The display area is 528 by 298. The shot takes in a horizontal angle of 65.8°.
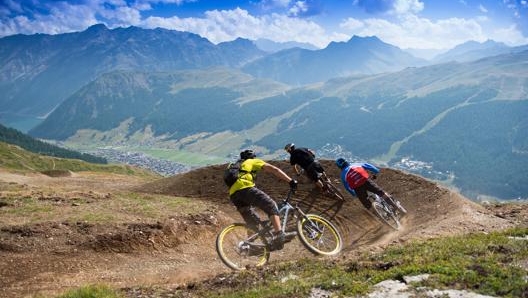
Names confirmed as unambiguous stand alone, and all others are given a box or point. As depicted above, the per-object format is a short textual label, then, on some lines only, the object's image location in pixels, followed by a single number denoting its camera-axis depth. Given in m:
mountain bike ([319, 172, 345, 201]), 21.53
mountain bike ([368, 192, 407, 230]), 18.76
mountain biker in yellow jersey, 13.62
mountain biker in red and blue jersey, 18.69
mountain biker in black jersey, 20.55
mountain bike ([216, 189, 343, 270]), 13.52
